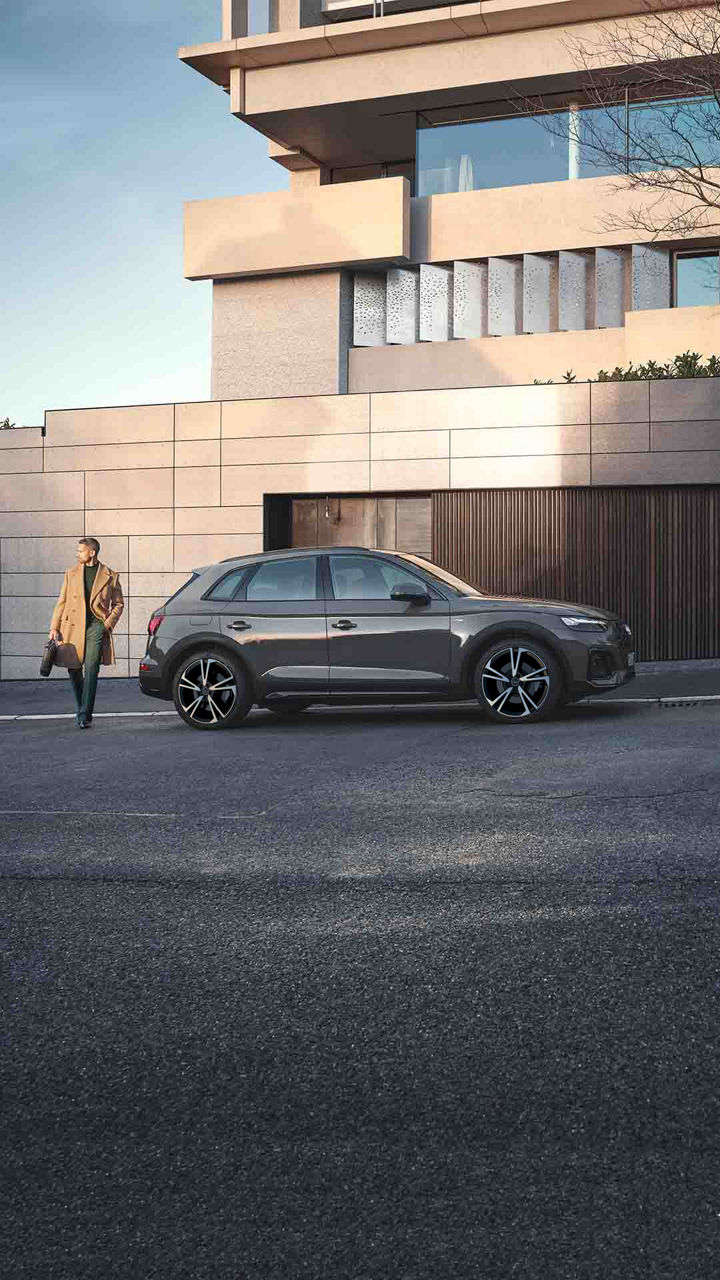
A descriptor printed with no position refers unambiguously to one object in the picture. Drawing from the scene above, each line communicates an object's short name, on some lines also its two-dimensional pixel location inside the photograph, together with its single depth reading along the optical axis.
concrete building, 21.27
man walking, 13.70
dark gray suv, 12.52
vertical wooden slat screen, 20.88
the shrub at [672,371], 21.88
